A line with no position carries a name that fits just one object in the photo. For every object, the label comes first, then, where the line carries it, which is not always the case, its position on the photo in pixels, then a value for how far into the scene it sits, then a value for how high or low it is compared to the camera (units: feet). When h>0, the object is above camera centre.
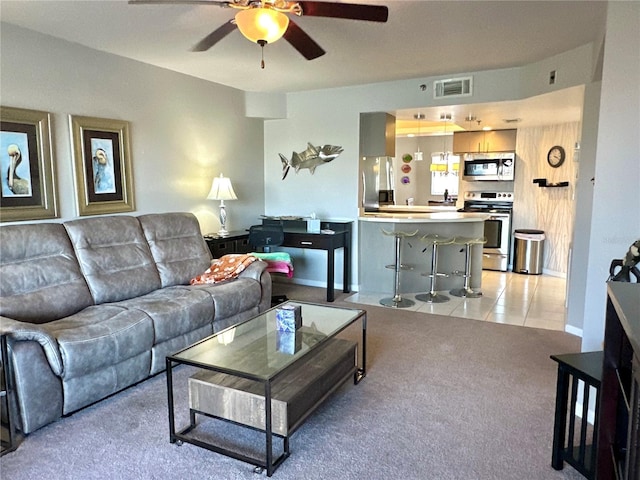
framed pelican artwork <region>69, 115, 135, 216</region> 11.62 +0.56
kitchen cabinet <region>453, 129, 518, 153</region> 21.52 +2.28
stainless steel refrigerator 17.93 +0.32
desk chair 15.61 -1.84
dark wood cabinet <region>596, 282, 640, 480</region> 5.06 -2.45
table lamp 15.31 -0.15
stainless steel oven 21.62 -2.14
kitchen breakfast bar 16.88 -2.60
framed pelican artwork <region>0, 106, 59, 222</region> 10.03 +0.44
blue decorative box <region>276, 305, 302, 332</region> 8.28 -2.50
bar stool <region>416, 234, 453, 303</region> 15.83 -3.20
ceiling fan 7.39 +3.00
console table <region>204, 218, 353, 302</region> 15.48 -2.01
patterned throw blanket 12.35 -2.40
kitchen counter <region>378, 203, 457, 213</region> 20.39 -1.11
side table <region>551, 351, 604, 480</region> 6.11 -3.28
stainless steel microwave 21.63 +0.97
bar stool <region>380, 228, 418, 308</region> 15.58 -3.34
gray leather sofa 7.47 -2.66
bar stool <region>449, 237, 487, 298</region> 16.06 -3.12
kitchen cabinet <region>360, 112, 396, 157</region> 17.01 +2.03
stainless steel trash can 20.70 -3.04
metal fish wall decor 17.47 +1.16
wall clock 20.10 +1.43
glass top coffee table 6.74 -3.34
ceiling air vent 14.90 +3.40
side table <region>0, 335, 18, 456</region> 6.97 -3.35
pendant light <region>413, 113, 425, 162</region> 17.29 +2.83
